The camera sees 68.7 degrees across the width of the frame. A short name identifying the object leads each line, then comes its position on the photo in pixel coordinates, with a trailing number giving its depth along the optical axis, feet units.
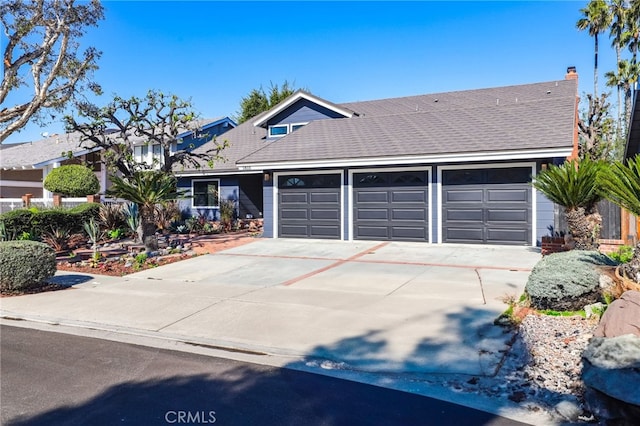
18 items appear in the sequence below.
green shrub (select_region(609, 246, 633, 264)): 27.48
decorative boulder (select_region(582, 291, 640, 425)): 11.73
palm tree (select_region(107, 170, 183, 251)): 43.65
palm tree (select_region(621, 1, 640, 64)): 92.88
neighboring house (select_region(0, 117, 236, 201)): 85.35
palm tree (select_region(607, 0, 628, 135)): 97.40
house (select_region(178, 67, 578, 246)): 44.52
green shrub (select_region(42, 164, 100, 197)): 69.00
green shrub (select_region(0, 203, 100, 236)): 48.42
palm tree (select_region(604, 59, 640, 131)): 94.73
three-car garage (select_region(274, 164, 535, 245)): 45.21
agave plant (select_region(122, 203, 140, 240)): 50.11
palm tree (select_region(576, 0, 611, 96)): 97.55
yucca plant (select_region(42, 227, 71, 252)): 47.70
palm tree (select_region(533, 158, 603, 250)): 27.25
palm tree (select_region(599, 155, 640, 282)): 17.70
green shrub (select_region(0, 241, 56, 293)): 29.04
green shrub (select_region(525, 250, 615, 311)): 20.72
